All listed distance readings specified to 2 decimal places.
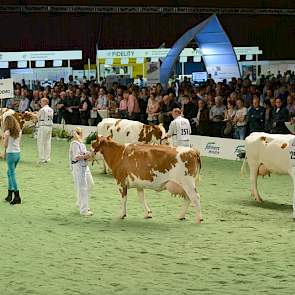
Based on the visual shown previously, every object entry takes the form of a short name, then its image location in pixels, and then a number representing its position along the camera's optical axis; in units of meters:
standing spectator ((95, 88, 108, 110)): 24.73
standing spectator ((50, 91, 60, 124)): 27.12
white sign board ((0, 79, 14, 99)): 21.64
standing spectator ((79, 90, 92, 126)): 25.47
